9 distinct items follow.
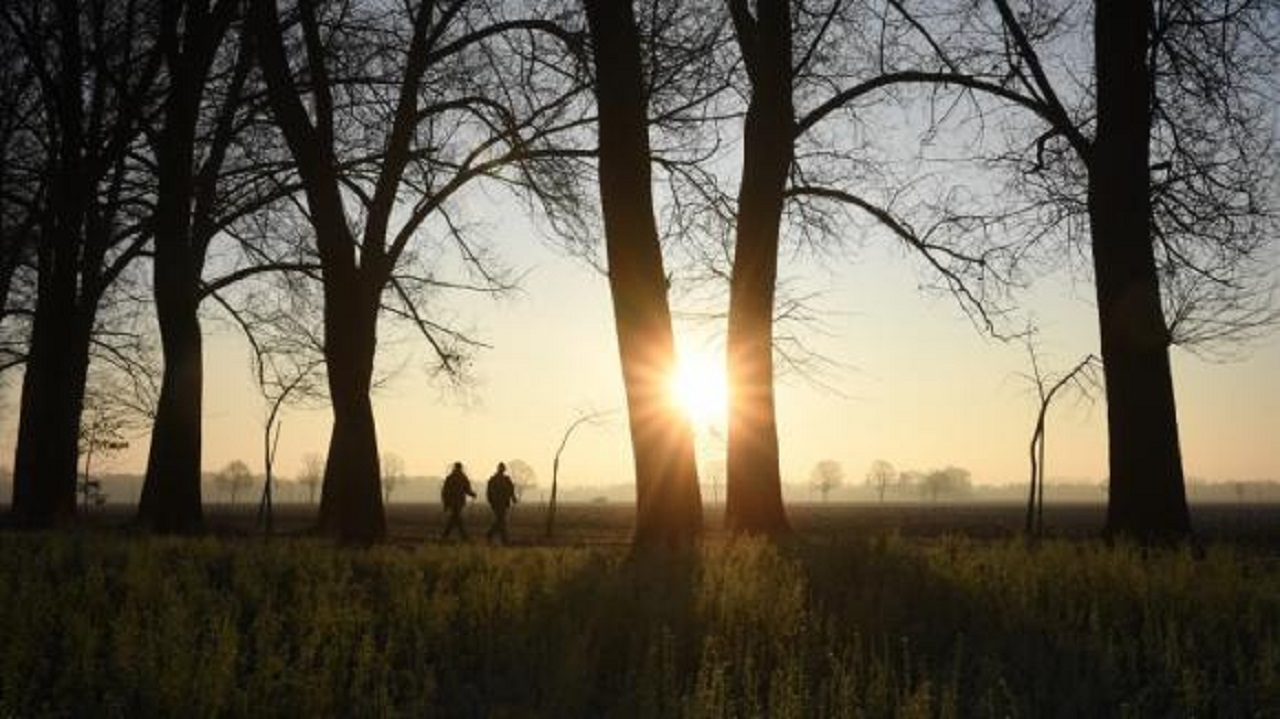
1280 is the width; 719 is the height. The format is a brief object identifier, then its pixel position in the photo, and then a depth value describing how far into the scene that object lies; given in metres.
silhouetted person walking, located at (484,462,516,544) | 26.00
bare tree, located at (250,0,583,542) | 15.75
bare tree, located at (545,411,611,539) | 29.96
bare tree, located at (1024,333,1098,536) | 22.90
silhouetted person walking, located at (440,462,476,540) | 25.48
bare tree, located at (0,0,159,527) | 18.05
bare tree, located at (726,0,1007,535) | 15.55
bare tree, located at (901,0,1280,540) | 13.37
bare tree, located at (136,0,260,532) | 16.67
